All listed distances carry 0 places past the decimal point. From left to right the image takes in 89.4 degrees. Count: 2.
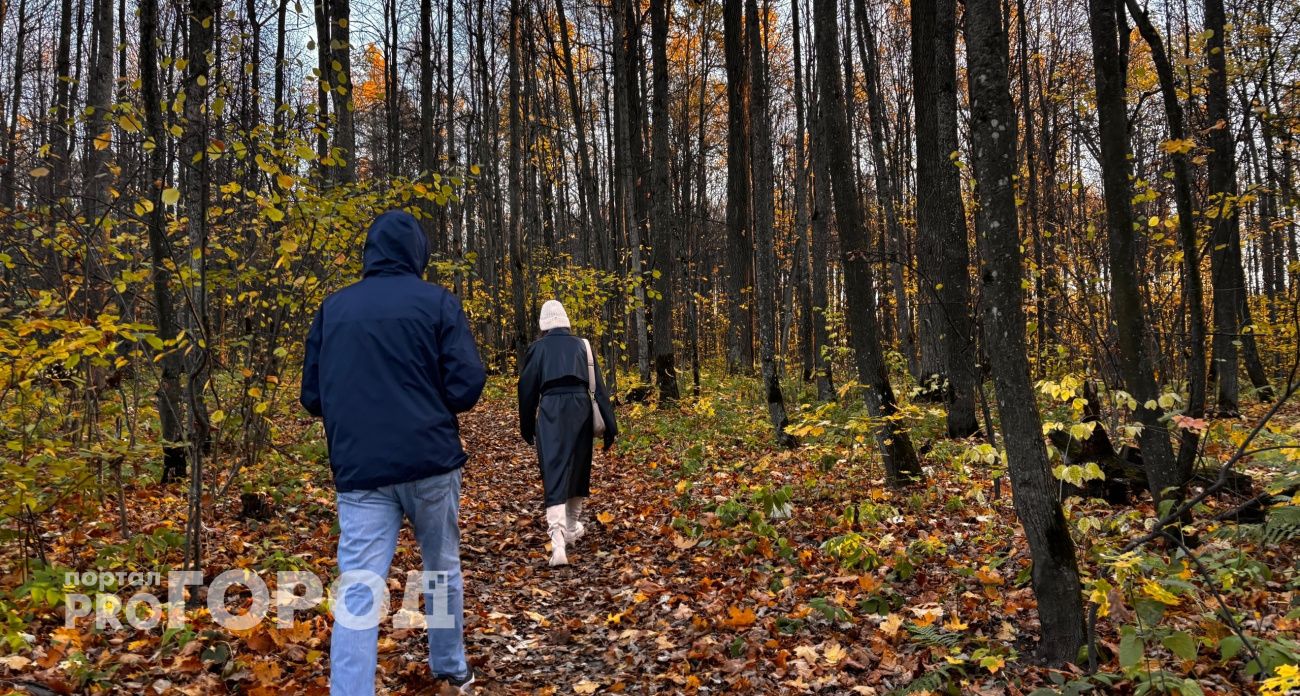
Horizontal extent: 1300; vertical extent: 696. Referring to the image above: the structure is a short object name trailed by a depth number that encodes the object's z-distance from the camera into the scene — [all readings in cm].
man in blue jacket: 278
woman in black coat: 566
